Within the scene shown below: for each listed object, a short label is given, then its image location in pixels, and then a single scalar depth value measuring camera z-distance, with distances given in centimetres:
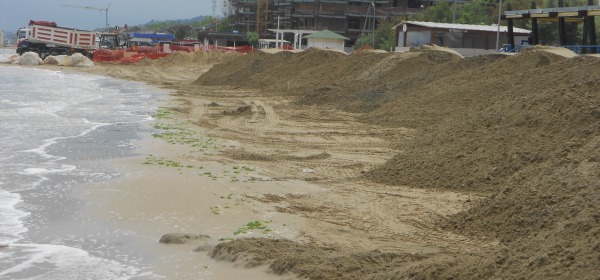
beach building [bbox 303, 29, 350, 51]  6550
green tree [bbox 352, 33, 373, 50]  7099
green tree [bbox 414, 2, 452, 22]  6900
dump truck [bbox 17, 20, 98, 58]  6562
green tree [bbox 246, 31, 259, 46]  9597
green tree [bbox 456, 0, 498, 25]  6357
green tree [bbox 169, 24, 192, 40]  13623
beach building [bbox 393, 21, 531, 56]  4562
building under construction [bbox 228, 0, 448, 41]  9156
